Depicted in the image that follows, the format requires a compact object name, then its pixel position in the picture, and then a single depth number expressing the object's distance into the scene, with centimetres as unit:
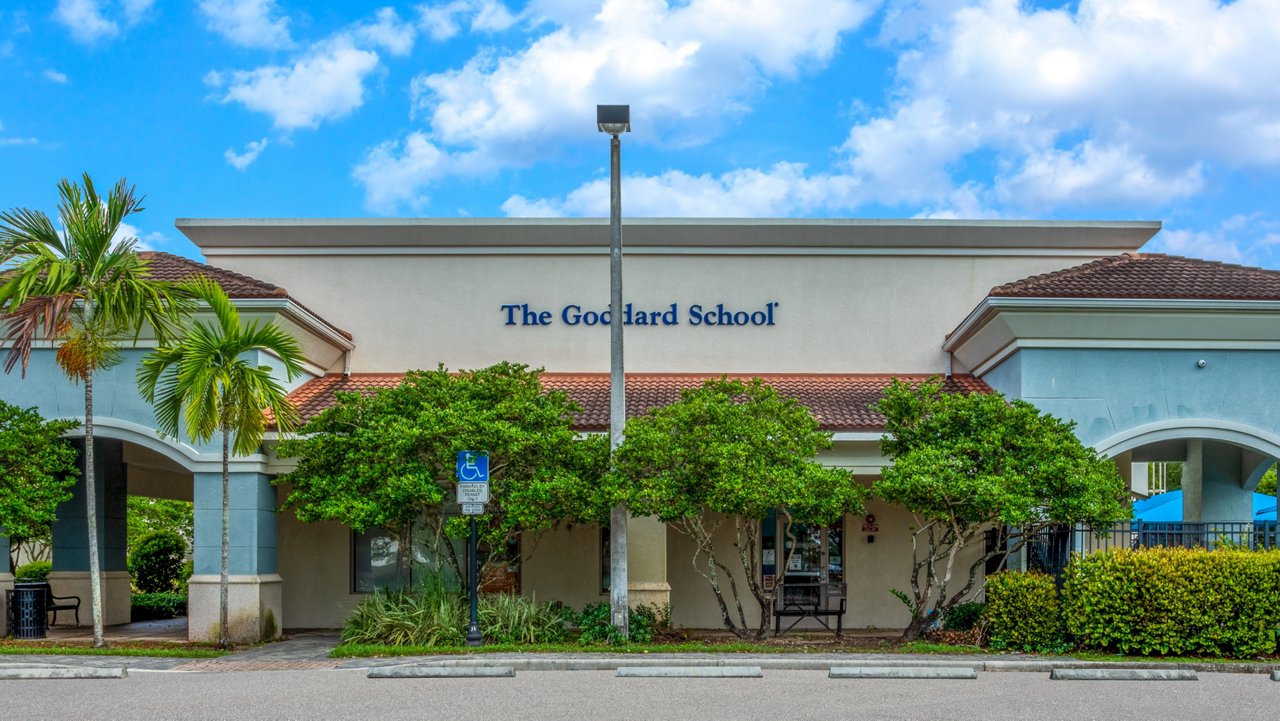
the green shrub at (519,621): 1747
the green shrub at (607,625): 1730
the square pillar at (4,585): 2067
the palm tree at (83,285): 1688
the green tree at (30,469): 1820
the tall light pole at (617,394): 1747
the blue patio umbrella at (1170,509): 2375
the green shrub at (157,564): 2903
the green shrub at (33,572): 2511
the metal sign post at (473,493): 1694
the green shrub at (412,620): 1730
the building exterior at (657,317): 2247
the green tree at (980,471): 1642
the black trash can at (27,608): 1906
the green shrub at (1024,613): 1661
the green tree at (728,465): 1648
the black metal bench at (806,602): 1886
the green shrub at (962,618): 1842
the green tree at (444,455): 1738
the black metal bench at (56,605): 2082
